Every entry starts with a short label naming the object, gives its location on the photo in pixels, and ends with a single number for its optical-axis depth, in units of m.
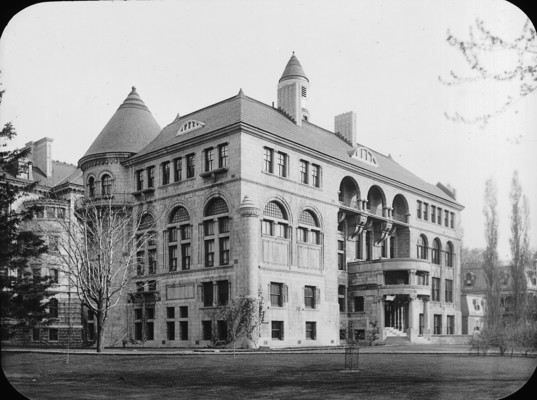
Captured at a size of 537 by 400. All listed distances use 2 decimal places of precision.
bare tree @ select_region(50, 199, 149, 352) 35.53
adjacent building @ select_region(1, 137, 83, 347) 40.31
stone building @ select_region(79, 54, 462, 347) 40.72
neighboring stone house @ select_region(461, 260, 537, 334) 55.88
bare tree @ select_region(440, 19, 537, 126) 13.66
